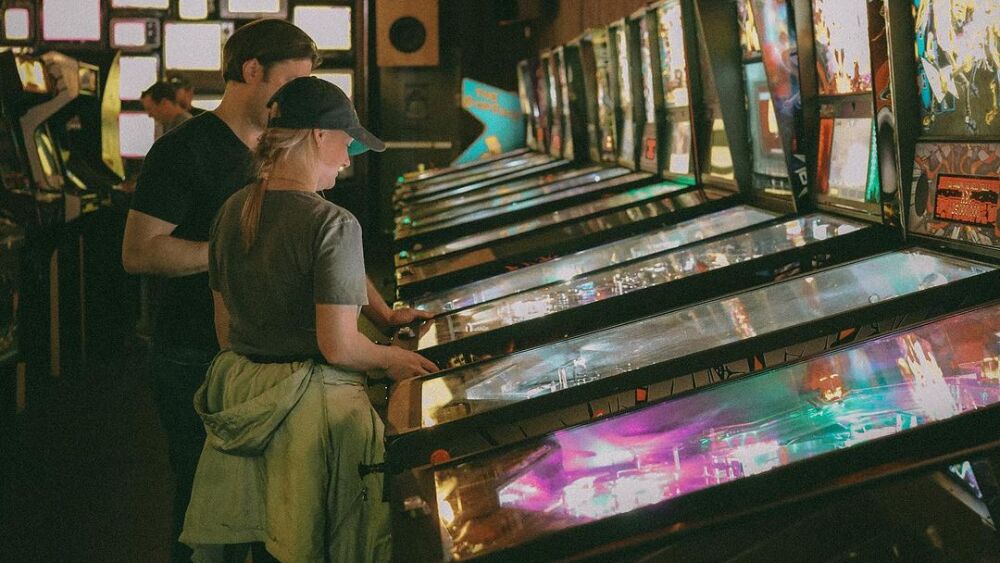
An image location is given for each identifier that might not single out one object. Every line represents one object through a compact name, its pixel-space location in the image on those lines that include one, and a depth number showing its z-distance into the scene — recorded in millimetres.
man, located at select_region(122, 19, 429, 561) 2125
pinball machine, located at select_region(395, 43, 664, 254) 4719
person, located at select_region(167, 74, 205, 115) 5613
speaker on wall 9125
